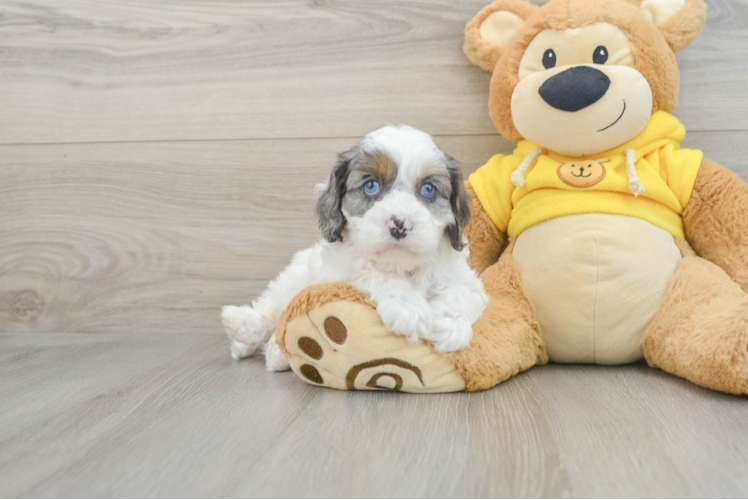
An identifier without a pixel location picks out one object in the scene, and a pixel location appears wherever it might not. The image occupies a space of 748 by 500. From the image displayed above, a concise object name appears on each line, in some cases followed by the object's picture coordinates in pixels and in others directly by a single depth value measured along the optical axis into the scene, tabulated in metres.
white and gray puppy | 0.50
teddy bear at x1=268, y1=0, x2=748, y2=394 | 0.52
